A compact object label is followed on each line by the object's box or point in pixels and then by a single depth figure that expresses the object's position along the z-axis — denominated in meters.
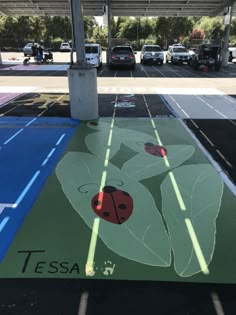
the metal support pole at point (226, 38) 30.20
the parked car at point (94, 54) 27.16
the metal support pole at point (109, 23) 30.56
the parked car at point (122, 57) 28.02
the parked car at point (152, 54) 32.86
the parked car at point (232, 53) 37.73
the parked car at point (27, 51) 45.47
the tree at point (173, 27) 76.19
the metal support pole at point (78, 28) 10.27
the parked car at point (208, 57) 27.97
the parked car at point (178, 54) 33.62
